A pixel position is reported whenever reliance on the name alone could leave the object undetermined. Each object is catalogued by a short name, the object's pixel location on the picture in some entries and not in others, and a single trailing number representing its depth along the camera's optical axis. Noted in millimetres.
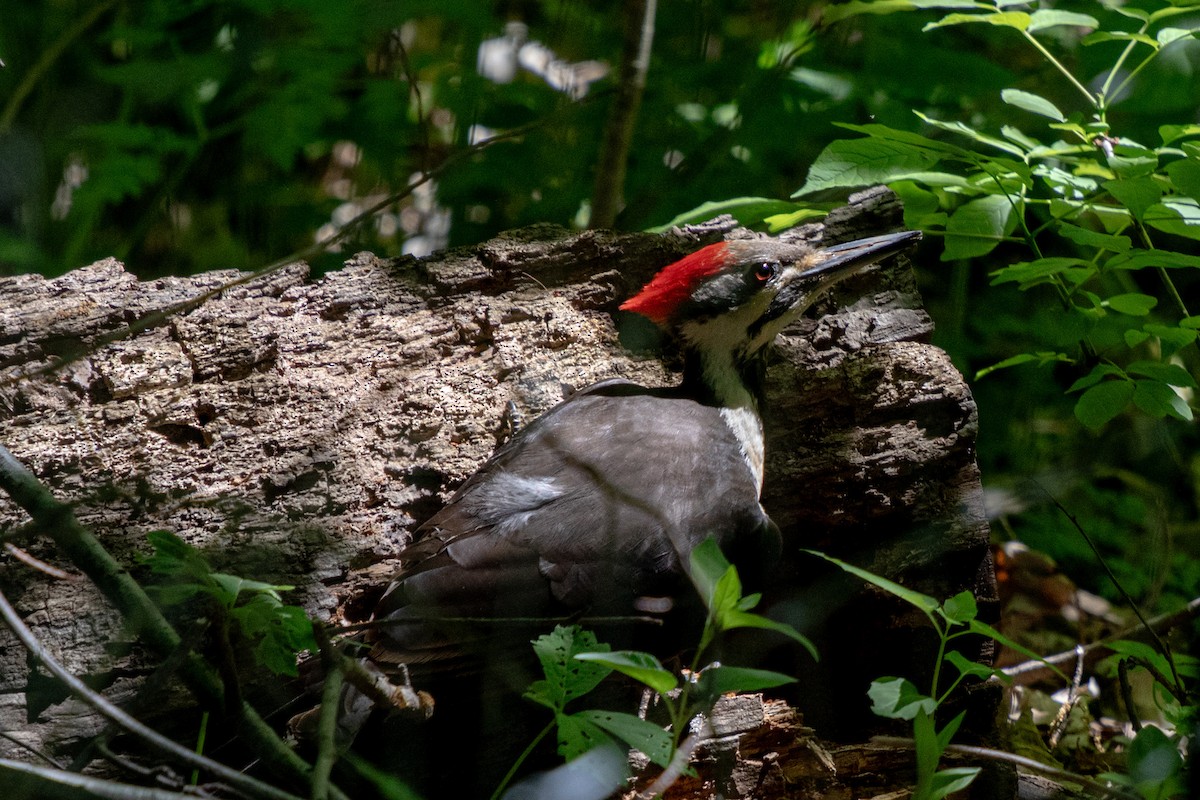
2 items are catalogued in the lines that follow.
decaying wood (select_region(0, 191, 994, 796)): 7772
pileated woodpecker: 7733
